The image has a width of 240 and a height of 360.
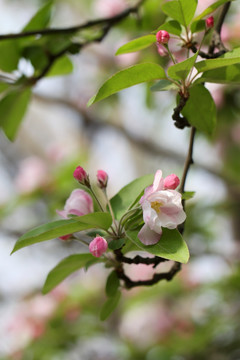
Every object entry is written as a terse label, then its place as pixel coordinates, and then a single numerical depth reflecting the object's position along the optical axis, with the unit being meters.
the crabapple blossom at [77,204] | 0.98
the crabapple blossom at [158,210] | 0.93
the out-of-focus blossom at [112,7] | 1.64
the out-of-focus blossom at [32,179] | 2.09
